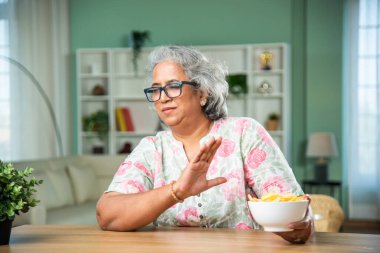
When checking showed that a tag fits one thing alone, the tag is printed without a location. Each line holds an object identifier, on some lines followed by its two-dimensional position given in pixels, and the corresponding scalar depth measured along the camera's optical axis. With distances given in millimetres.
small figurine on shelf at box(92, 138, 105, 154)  7613
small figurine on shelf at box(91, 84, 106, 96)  7574
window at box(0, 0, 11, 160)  6582
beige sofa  5006
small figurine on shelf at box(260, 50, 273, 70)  7043
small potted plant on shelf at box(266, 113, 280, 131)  7016
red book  7531
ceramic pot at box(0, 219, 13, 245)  1839
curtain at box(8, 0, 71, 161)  6770
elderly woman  2143
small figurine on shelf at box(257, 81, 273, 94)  7129
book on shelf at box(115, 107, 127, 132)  7508
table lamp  6711
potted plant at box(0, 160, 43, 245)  1822
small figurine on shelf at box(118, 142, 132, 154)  7484
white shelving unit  7059
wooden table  1705
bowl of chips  1660
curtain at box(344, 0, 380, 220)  6883
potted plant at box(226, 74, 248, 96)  7059
